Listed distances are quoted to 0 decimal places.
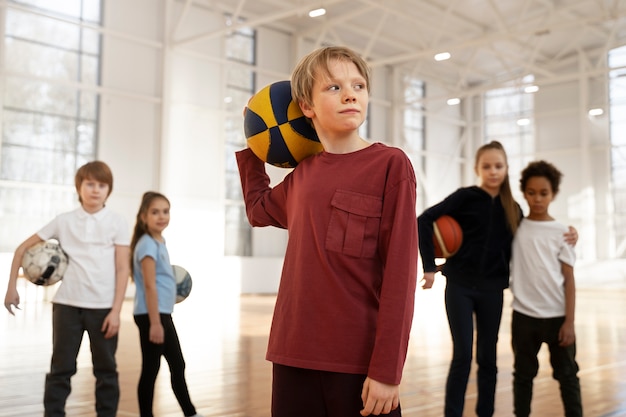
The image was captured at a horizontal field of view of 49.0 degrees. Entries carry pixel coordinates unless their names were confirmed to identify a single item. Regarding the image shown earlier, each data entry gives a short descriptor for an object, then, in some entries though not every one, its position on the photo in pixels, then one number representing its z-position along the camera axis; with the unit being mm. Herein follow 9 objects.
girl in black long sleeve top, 3258
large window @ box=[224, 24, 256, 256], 15523
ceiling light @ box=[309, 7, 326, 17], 11667
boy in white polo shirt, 3156
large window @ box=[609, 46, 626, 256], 18844
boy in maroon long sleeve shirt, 1489
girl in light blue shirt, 3303
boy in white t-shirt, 3258
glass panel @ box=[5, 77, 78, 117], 12211
